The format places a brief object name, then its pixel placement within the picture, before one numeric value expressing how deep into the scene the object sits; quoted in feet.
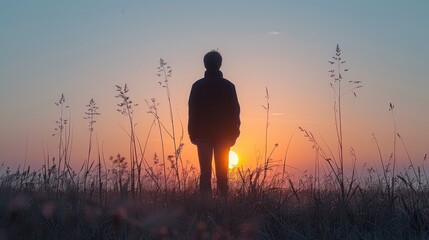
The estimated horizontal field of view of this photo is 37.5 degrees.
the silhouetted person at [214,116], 23.12
